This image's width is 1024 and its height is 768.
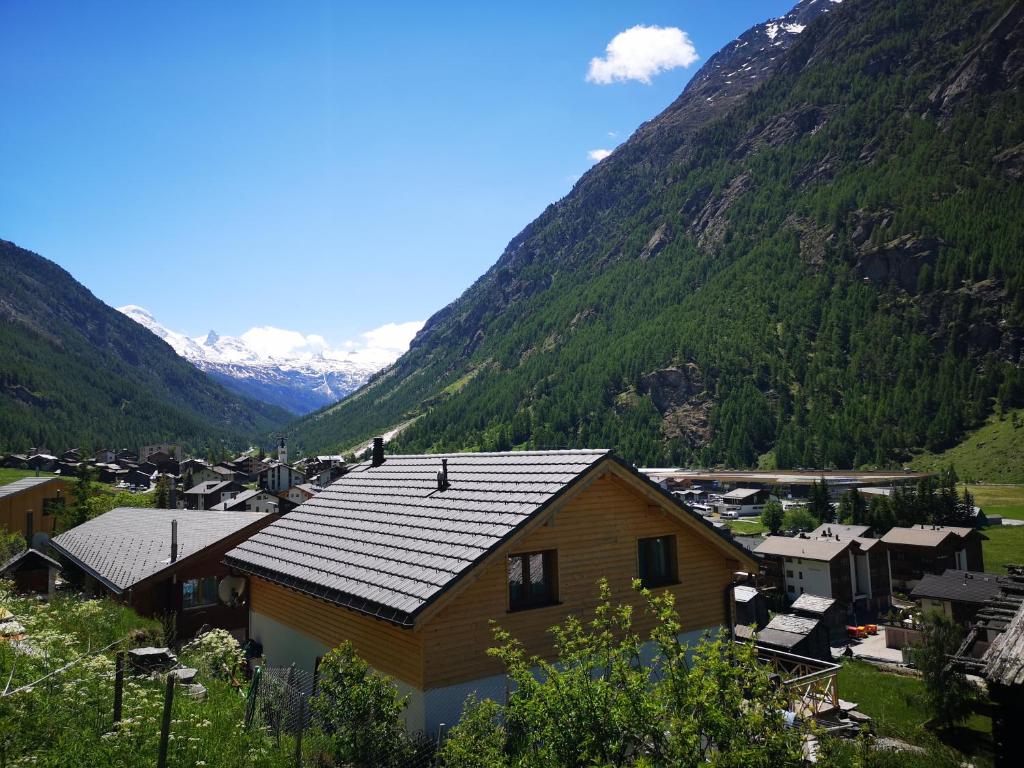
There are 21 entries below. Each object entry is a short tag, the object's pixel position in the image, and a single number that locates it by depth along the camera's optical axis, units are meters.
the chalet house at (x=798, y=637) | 41.78
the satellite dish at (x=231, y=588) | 18.39
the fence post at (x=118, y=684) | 8.98
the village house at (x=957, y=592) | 47.34
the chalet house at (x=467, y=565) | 11.95
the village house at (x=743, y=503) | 116.05
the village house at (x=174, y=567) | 25.17
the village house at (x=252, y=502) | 75.31
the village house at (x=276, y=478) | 106.88
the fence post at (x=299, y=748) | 9.17
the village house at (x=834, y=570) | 63.34
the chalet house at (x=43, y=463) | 131.75
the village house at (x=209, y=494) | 98.69
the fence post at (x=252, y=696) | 10.85
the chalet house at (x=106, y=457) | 159.90
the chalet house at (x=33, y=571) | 25.69
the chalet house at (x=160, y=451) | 175.15
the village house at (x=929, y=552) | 66.25
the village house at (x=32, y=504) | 53.66
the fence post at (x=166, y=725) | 7.72
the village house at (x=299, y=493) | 86.79
